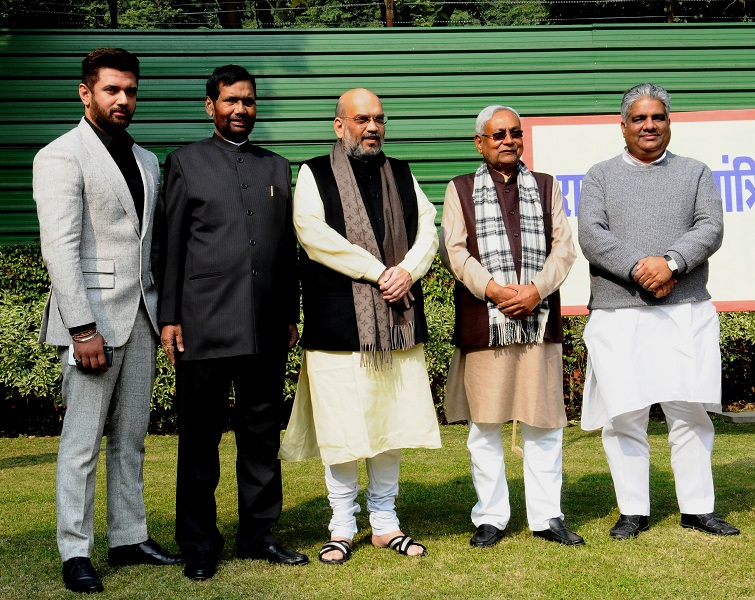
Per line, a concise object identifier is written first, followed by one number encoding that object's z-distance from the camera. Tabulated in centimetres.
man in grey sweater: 486
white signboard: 687
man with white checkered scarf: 481
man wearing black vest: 459
